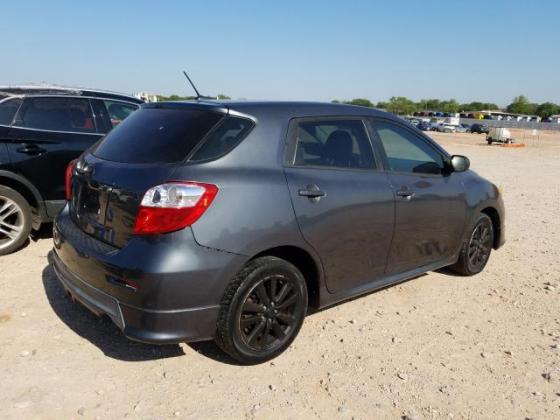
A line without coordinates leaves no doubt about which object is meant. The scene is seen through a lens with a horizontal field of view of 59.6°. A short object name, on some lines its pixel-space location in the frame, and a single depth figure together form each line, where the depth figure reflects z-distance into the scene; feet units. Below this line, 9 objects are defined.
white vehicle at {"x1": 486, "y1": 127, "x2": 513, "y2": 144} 137.08
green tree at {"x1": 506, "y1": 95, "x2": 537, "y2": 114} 569.64
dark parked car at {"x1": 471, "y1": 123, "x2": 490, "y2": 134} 231.89
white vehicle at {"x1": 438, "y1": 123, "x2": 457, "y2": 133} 232.94
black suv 16.22
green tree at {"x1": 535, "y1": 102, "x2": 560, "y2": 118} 539.29
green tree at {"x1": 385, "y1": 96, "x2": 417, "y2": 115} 501.97
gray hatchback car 8.74
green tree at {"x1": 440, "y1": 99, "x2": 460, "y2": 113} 575.38
